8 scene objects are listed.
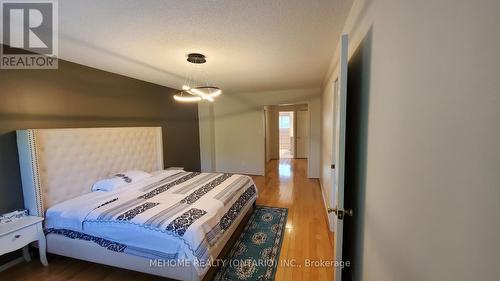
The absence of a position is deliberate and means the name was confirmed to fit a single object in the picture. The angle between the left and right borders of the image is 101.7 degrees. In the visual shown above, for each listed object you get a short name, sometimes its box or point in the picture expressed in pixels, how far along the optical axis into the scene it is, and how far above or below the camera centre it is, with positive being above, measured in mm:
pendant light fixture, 2449 +491
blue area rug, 1980 -1386
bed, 1755 -800
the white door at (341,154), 1270 -172
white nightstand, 1812 -969
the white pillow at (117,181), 2682 -689
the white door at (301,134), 7961 -224
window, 10080 +326
